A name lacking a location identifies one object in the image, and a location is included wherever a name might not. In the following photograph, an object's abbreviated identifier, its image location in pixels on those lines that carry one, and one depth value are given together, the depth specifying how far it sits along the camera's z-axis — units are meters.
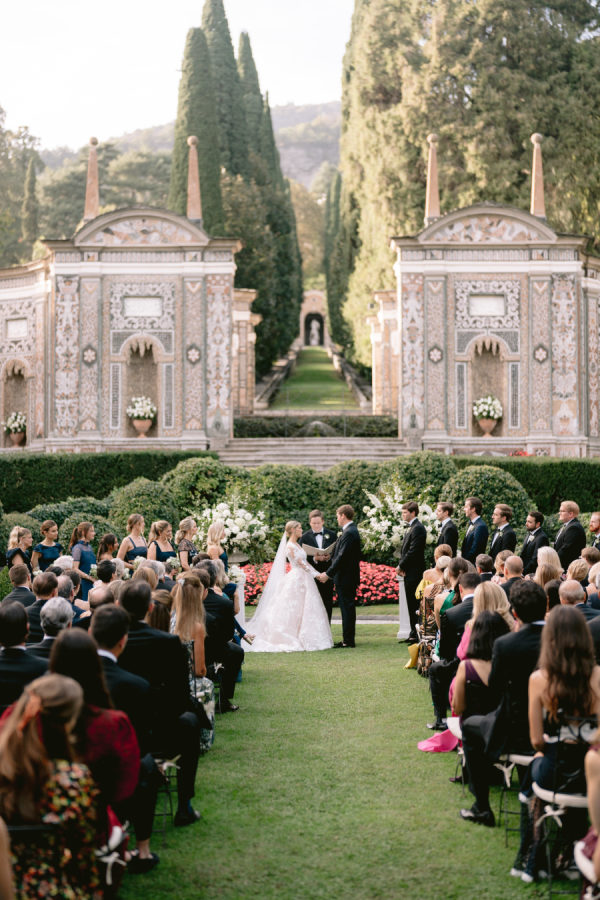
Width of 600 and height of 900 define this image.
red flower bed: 17.62
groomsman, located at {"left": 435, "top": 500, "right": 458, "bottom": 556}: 12.82
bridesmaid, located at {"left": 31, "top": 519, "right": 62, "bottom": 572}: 12.40
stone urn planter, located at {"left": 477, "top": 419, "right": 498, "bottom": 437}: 27.04
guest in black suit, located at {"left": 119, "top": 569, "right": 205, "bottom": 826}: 6.21
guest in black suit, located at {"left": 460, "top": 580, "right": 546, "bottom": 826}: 6.01
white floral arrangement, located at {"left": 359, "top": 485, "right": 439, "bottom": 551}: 16.08
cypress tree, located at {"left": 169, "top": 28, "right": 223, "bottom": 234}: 35.00
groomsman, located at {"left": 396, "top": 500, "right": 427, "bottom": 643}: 13.15
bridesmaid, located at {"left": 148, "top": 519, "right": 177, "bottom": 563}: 11.86
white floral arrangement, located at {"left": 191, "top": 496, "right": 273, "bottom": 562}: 14.59
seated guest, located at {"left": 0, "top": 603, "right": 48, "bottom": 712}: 5.46
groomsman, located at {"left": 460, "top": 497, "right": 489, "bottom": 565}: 12.81
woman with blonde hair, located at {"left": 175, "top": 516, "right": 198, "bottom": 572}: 11.91
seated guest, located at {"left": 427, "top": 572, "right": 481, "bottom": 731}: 8.16
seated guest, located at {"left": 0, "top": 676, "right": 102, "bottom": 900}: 3.93
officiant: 13.79
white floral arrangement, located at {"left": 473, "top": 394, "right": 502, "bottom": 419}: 27.02
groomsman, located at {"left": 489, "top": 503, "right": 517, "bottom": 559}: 12.72
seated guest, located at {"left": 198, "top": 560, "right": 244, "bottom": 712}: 8.87
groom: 13.29
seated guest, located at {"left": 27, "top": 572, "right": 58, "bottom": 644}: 7.48
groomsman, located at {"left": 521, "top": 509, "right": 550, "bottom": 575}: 12.28
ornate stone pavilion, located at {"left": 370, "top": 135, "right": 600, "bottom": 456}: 26.95
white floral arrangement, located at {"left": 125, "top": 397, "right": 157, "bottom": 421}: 27.22
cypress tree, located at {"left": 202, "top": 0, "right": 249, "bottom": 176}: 47.16
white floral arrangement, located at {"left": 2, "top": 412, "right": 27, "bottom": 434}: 28.72
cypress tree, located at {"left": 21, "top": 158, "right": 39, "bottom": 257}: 52.06
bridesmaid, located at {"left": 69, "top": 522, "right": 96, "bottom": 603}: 11.84
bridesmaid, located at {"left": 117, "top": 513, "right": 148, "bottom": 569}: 12.21
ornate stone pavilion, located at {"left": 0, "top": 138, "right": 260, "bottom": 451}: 27.05
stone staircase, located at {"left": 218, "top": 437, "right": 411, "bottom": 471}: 25.64
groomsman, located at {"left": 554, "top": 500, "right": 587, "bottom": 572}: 12.23
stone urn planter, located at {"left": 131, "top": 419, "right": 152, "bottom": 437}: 27.22
